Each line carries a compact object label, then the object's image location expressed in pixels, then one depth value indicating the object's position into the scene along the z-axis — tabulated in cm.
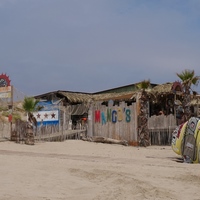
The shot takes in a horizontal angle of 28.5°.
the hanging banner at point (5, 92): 2359
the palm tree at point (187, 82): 2030
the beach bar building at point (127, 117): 2088
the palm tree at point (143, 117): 2077
